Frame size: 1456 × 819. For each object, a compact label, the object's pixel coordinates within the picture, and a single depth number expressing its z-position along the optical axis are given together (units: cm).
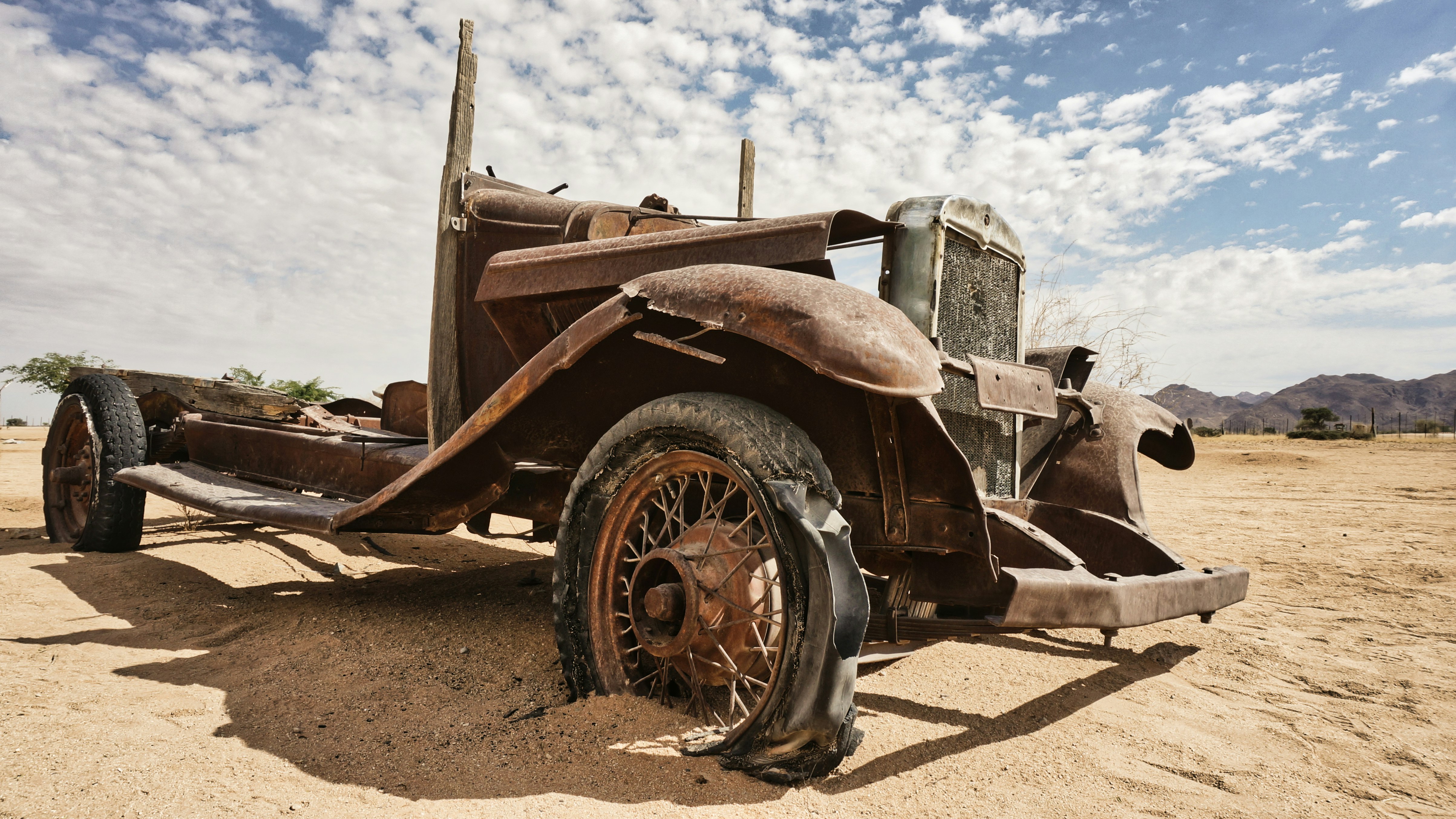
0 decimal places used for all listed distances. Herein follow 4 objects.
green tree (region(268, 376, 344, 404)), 1680
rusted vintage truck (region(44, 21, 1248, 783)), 168
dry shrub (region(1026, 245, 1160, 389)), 945
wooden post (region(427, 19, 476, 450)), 346
